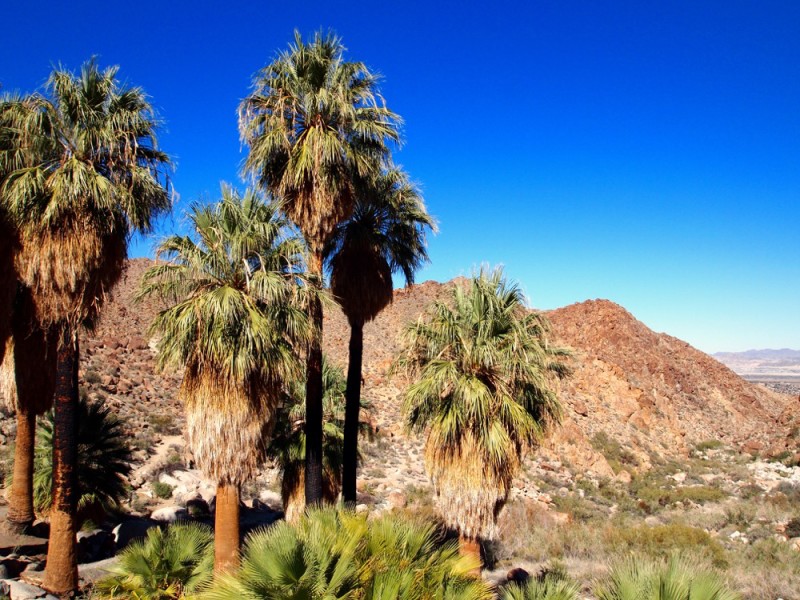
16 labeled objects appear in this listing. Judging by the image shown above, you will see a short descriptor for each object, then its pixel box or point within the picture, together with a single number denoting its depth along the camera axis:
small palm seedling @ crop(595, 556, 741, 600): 5.26
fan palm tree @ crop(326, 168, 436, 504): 11.09
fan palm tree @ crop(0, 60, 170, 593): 8.51
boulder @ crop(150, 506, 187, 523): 16.75
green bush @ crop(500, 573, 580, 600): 6.45
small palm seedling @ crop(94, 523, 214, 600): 8.23
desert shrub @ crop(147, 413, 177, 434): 25.23
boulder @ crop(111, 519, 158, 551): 13.57
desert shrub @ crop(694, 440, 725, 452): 39.07
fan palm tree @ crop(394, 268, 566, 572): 9.03
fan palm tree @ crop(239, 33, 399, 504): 9.42
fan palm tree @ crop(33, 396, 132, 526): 13.03
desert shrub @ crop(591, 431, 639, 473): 32.06
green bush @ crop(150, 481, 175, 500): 19.22
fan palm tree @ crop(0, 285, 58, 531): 12.09
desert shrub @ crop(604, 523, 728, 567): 15.27
